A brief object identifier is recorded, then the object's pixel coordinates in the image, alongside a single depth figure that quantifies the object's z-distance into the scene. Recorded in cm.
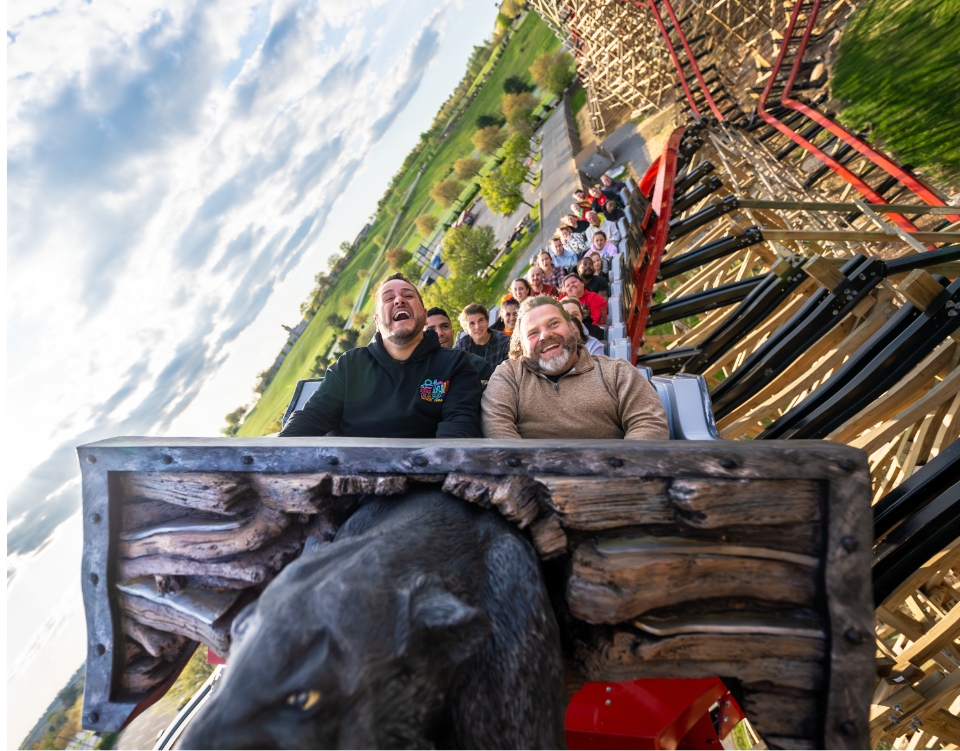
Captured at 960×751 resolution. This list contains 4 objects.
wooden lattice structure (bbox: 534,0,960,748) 208
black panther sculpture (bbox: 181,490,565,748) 78
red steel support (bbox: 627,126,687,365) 514
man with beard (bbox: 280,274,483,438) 215
